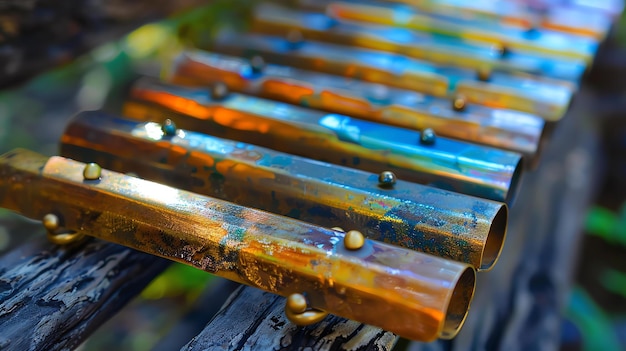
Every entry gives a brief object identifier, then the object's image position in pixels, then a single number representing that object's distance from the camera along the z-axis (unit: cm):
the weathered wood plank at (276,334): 60
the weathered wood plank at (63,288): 62
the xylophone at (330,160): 59
